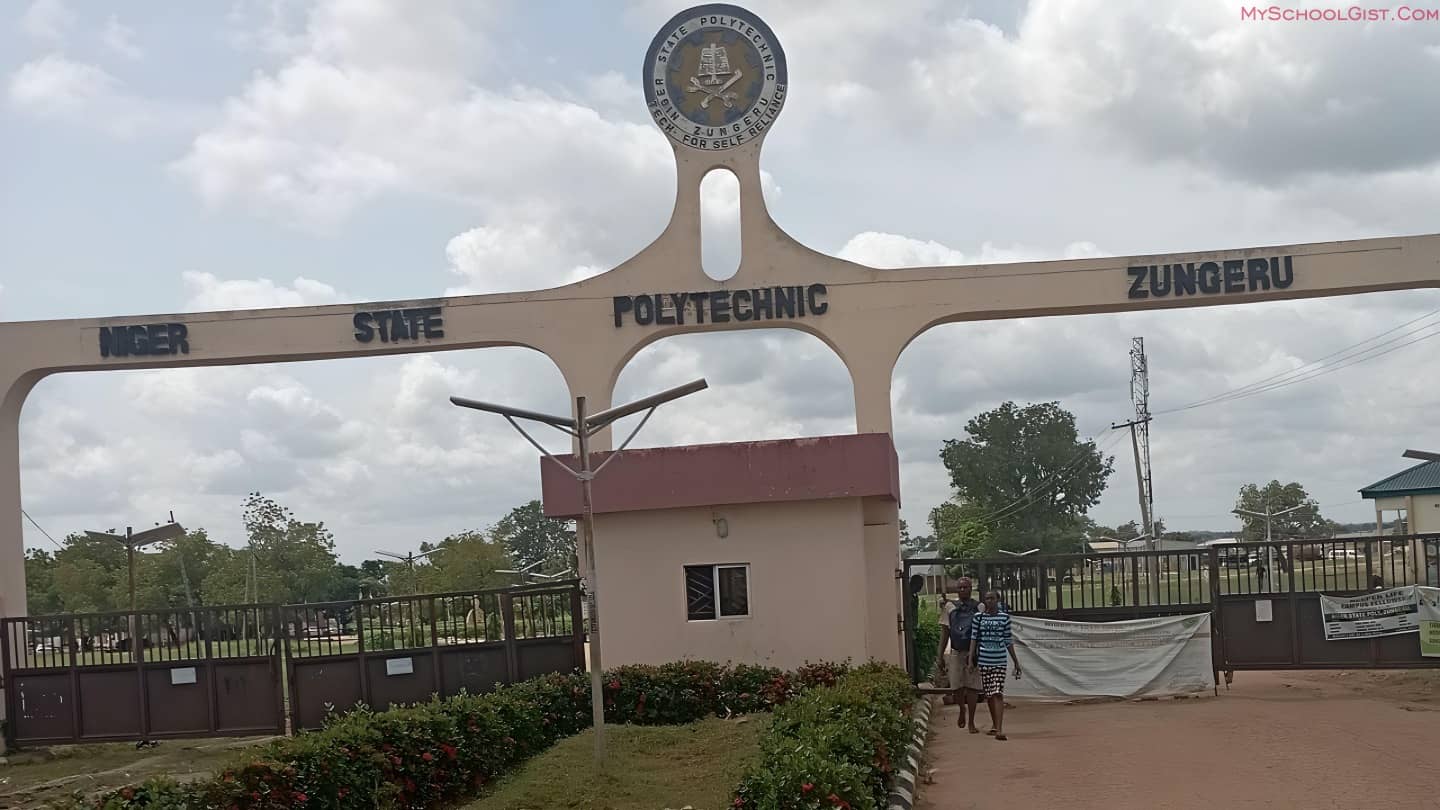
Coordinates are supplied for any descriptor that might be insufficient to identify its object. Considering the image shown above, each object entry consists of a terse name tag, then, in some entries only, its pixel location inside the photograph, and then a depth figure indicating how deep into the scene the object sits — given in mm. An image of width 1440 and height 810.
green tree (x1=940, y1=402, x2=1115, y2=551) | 61438
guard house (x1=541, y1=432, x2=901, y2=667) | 14312
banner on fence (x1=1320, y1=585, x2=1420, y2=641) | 15148
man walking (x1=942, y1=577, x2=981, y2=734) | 13148
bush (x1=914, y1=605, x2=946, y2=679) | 18808
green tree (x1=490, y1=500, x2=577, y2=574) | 79938
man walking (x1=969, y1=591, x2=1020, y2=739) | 12641
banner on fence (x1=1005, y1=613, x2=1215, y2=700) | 15227
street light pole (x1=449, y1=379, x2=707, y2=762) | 10016
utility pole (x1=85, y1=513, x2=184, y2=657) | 20391
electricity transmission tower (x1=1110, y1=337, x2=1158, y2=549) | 43688
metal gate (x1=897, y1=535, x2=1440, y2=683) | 15352
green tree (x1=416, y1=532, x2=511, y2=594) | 45219
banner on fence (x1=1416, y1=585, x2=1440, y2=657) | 15023
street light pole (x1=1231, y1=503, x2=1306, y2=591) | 15578
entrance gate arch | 15945
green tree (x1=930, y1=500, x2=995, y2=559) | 47969
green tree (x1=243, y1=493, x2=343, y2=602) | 42469
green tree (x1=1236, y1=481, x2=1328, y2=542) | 70000
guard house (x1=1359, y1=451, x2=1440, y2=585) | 29391
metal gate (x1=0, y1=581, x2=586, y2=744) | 15320
